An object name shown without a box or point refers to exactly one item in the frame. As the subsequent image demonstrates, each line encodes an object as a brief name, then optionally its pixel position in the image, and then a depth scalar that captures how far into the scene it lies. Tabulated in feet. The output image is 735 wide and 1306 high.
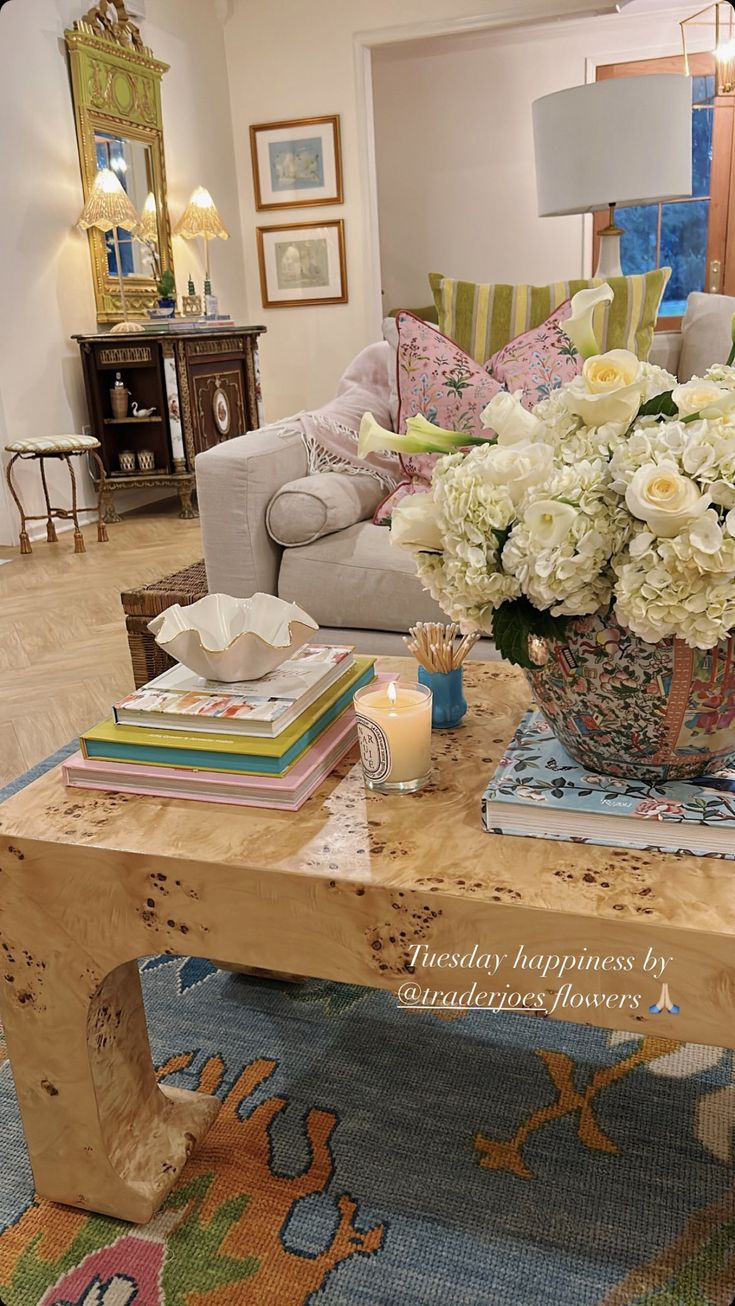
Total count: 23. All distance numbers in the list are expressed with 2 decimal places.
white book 3.38
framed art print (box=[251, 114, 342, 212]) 19.34
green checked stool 13.84
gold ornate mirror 15.79
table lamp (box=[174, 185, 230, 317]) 17.85
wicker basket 7.02
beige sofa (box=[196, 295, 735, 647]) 6.95
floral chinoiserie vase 2.72
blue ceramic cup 3.81
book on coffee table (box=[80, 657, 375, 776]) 3.27
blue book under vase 2.77
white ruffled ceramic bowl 3.56
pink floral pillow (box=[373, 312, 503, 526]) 7.39
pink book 3.23
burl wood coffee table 2.58
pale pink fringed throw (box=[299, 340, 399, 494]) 8.04
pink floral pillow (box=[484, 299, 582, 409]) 7.38
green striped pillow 7.88
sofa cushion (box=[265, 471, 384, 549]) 7.16
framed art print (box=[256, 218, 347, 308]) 19.89
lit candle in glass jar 3.20
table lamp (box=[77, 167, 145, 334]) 15.67
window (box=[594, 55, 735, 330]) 19.94
